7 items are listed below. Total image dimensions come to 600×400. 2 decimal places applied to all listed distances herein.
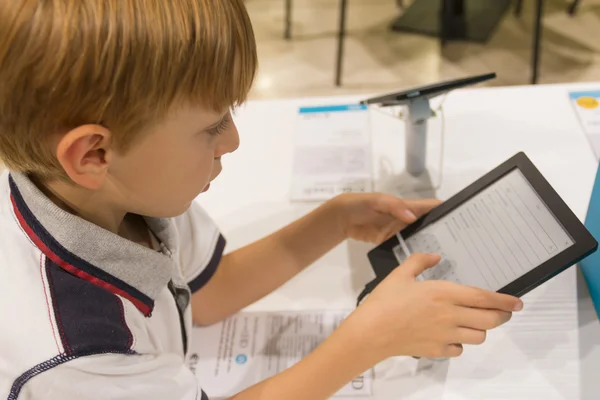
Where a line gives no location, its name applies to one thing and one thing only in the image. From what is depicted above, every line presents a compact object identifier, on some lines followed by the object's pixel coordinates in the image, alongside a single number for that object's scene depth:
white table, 0.65
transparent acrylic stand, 0.87
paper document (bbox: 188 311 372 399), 0.69
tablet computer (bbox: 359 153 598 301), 0.58
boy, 0.42
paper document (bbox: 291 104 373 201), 0.93
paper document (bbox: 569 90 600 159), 0.92
